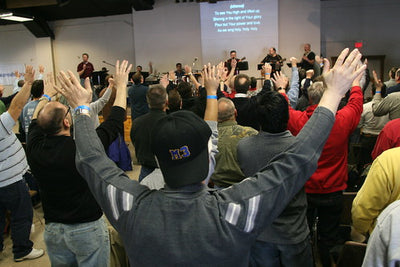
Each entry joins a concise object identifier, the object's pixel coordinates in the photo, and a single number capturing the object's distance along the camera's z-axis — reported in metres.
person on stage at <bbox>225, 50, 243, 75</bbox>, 9.98
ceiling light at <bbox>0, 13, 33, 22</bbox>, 9.25
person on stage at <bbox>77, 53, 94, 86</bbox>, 11.64
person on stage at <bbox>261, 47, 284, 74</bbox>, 9.91
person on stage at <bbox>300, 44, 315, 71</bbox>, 9.63
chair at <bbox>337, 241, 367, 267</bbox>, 1.55
